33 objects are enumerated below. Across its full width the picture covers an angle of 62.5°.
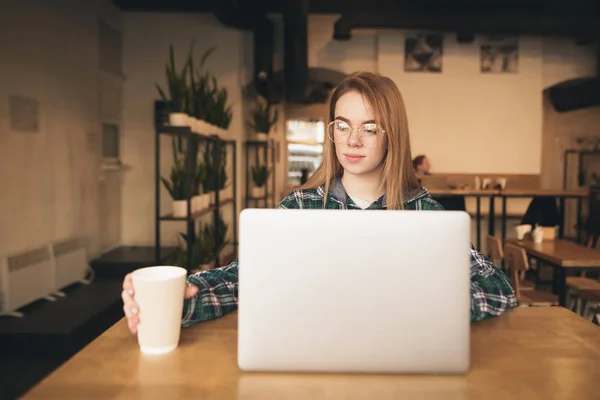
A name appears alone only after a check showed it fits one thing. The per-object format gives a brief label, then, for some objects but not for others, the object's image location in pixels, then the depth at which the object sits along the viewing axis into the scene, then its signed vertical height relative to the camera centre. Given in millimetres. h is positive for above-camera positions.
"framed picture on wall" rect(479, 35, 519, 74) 7324 +1762
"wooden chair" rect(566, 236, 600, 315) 3582 -820
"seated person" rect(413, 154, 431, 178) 6688 +108
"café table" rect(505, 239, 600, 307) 3127 -536
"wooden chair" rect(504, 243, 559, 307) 3303 -773
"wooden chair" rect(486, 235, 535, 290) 3814 -608
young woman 1082 -23
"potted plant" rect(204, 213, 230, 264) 4684 -653
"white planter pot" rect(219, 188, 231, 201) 5123 -258
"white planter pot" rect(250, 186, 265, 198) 6195 -264
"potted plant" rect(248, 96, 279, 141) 6270 +614
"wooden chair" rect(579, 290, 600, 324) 3408 -853
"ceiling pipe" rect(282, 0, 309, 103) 4742 +1366
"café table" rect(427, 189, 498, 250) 6148 -257
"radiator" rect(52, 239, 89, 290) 4102 -808
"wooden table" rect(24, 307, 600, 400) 716 -321
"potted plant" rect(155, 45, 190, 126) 3703 +565
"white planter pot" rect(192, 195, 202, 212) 3973 -269
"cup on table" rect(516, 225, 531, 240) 4117 -466
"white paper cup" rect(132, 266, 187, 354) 844 -244
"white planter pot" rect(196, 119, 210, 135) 4008 +364
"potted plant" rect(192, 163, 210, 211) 4031 -164
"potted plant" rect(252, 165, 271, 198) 6195 -100
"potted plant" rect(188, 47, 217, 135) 4023 +551
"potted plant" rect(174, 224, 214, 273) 4082 -726
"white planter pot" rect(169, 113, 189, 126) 3660 +379
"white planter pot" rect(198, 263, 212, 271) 4399 -866
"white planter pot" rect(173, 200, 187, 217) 3764 -289
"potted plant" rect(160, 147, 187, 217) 3770 -147
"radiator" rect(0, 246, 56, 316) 3396 -808
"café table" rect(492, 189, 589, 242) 6145 -253
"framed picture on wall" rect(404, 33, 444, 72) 7281 +1784
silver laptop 760 -176
